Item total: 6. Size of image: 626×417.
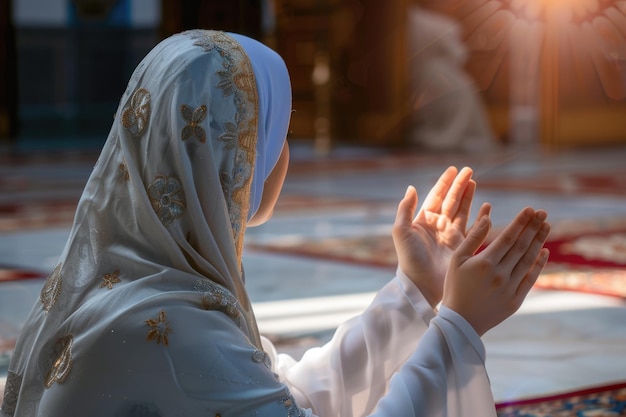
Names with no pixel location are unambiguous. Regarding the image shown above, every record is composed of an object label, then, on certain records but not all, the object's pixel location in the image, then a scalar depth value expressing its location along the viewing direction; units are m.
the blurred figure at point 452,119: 11.60
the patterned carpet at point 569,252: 3.82
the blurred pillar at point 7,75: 14.08
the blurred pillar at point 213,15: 14.90
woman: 1.23
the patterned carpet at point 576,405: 2.18
